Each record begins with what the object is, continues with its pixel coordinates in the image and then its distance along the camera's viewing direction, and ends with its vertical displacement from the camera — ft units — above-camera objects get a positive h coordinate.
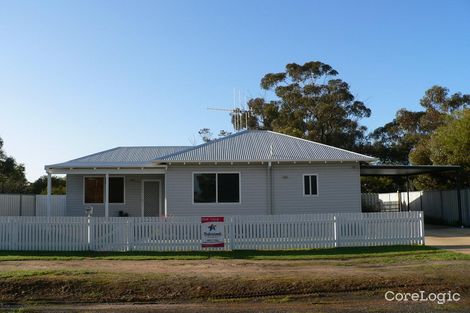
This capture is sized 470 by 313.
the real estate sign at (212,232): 54.34 -2.69
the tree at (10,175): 143.19 +9.13
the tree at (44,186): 148.64 +6.67
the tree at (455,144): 84.94 +9.41
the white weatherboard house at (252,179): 70.13 +3.30
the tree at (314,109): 151.43 +27.07
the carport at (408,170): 78.43 +4.83
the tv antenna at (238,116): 106.42 +18.01
